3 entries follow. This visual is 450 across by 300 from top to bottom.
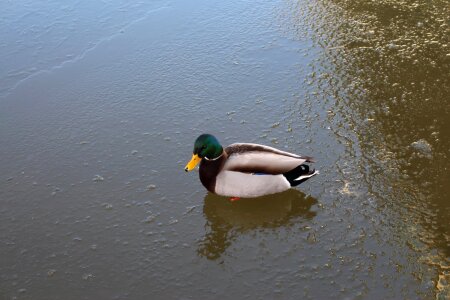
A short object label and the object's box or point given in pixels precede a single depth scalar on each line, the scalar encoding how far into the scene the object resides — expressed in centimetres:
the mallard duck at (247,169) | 517
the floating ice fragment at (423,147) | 553
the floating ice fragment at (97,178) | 562
